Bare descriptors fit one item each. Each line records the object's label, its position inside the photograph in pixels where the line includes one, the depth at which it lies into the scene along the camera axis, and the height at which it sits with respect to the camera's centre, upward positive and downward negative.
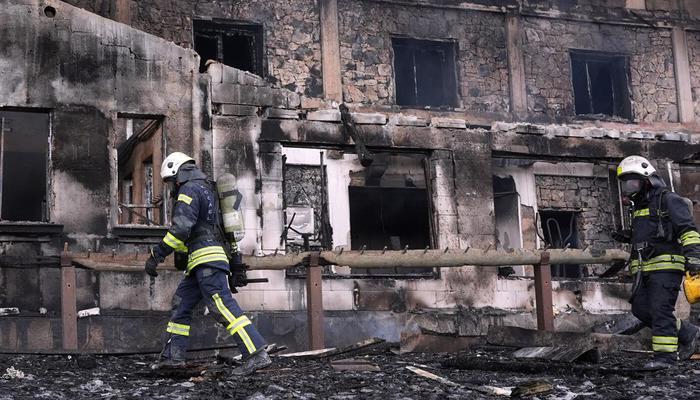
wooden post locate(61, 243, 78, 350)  11.01 +0.03
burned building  14.17 +2.28
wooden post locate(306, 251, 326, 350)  11.26 -0.13
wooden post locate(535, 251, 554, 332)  12.12 -0.18
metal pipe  11.76 +0.32
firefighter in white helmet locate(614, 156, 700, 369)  10.16 +0.19
